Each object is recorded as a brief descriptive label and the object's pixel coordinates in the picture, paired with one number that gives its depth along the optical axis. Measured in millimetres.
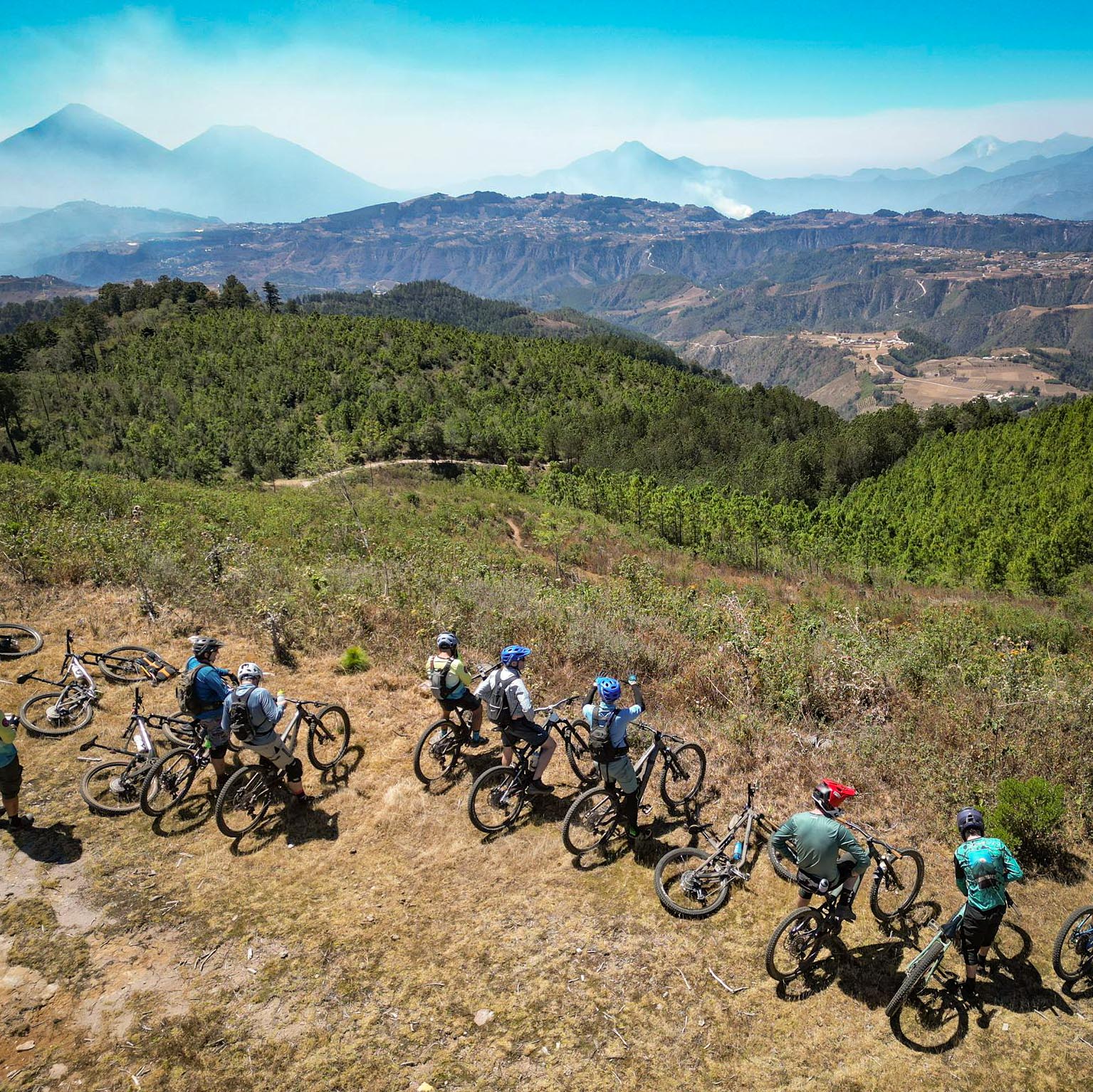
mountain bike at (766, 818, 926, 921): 6613
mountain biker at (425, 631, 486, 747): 8445
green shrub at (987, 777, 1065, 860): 7555
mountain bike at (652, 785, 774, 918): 6883
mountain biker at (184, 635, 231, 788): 7812
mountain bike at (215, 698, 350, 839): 7668
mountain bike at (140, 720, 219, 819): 8055
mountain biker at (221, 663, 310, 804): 7246
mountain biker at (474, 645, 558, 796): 7742
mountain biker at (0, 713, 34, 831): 7430
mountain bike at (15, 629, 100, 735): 9578
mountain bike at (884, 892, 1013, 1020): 5539
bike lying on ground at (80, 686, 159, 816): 8070
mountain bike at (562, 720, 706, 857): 7504
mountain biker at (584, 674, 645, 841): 6992
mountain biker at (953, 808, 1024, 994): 5746
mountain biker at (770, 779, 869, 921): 5988
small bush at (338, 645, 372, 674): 11664
